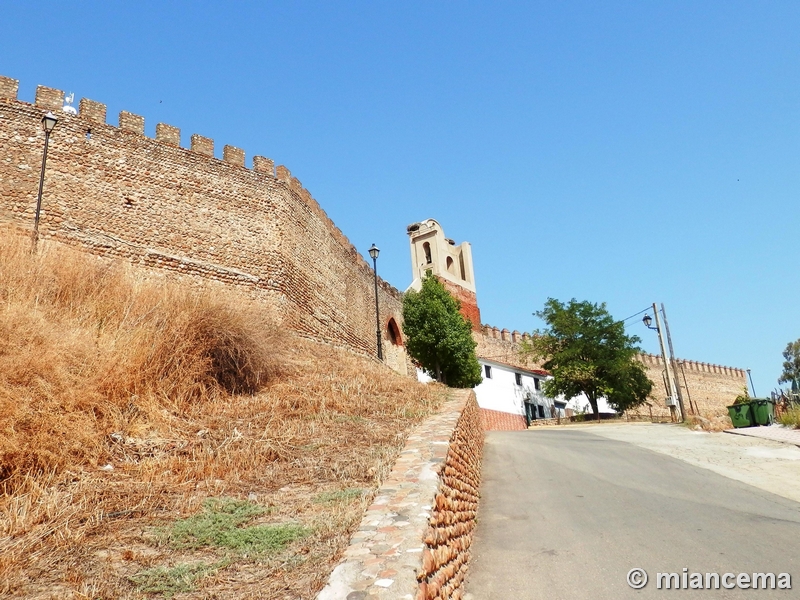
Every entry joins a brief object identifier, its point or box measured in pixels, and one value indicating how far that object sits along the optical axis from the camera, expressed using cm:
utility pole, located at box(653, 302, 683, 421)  2509
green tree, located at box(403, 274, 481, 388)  2433
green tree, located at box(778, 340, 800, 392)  5525
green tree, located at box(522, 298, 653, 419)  2997
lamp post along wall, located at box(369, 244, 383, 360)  2206
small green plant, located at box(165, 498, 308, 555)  476
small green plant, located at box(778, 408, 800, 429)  1645
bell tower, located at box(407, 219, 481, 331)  3728
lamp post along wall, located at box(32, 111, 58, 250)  1390
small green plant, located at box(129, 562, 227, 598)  403
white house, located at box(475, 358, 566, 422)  3269
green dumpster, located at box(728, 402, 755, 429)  1781
